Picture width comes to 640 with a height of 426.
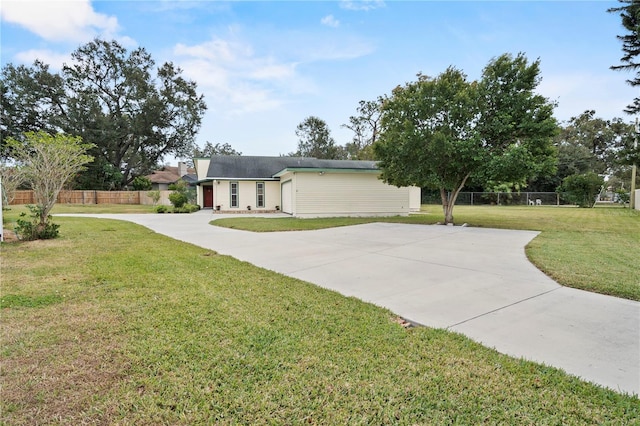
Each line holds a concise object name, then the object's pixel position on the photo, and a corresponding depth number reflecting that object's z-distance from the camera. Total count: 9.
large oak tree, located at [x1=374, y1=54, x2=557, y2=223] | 10.95
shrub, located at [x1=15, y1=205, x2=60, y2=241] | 7.51
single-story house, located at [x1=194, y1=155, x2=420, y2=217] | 16.91
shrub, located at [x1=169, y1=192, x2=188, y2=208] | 19.94
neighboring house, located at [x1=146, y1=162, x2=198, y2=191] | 35.19
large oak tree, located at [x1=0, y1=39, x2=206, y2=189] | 28.05
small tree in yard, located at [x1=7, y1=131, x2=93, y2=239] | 7.53
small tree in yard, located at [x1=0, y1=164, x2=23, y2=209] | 14.17
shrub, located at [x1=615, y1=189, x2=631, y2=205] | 29.60
